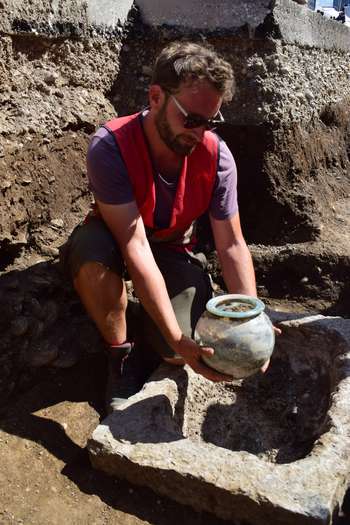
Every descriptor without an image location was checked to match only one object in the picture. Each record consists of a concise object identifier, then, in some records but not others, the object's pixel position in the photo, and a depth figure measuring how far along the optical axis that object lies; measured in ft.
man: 7.18
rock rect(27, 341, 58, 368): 8.80
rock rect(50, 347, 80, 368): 9.02
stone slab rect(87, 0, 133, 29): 11.28
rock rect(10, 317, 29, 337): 8.64
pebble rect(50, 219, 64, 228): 10.62
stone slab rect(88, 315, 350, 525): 6.06
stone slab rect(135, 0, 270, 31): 12.09
